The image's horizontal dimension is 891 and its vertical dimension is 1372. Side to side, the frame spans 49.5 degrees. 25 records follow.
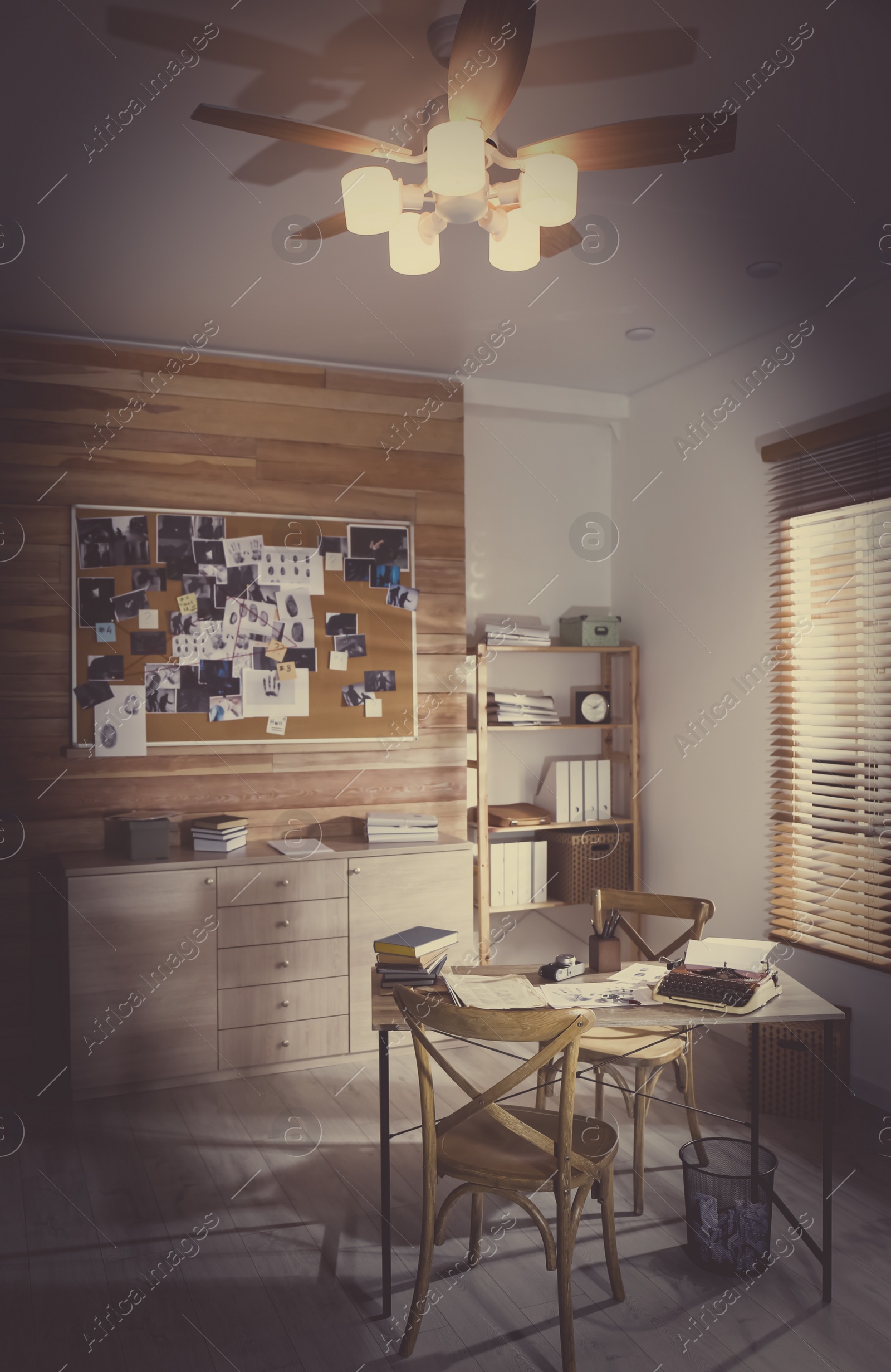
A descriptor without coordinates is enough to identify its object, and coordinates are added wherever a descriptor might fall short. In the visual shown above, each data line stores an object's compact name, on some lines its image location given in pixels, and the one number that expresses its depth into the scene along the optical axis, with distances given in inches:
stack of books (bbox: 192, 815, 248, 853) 148.3
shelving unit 170.2
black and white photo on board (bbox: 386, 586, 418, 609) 170.6
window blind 131.8
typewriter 90.1
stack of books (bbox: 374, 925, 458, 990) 96.7
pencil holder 104.7
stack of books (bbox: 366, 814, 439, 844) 158.1
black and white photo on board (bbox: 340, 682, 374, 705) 167.5
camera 100.3
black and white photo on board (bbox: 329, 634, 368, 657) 167.0
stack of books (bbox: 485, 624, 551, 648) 175.6
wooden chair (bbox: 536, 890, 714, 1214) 105.3
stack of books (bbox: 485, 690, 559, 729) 174.1
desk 88.1
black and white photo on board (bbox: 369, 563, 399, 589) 169.6
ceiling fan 70.1
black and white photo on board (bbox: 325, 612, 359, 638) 166.4
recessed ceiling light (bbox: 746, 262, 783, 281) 127.1
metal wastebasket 94.3
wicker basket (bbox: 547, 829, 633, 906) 177.2
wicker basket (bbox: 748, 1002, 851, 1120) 128.4
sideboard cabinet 138.0
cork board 152.3
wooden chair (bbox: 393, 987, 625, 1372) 77.4
